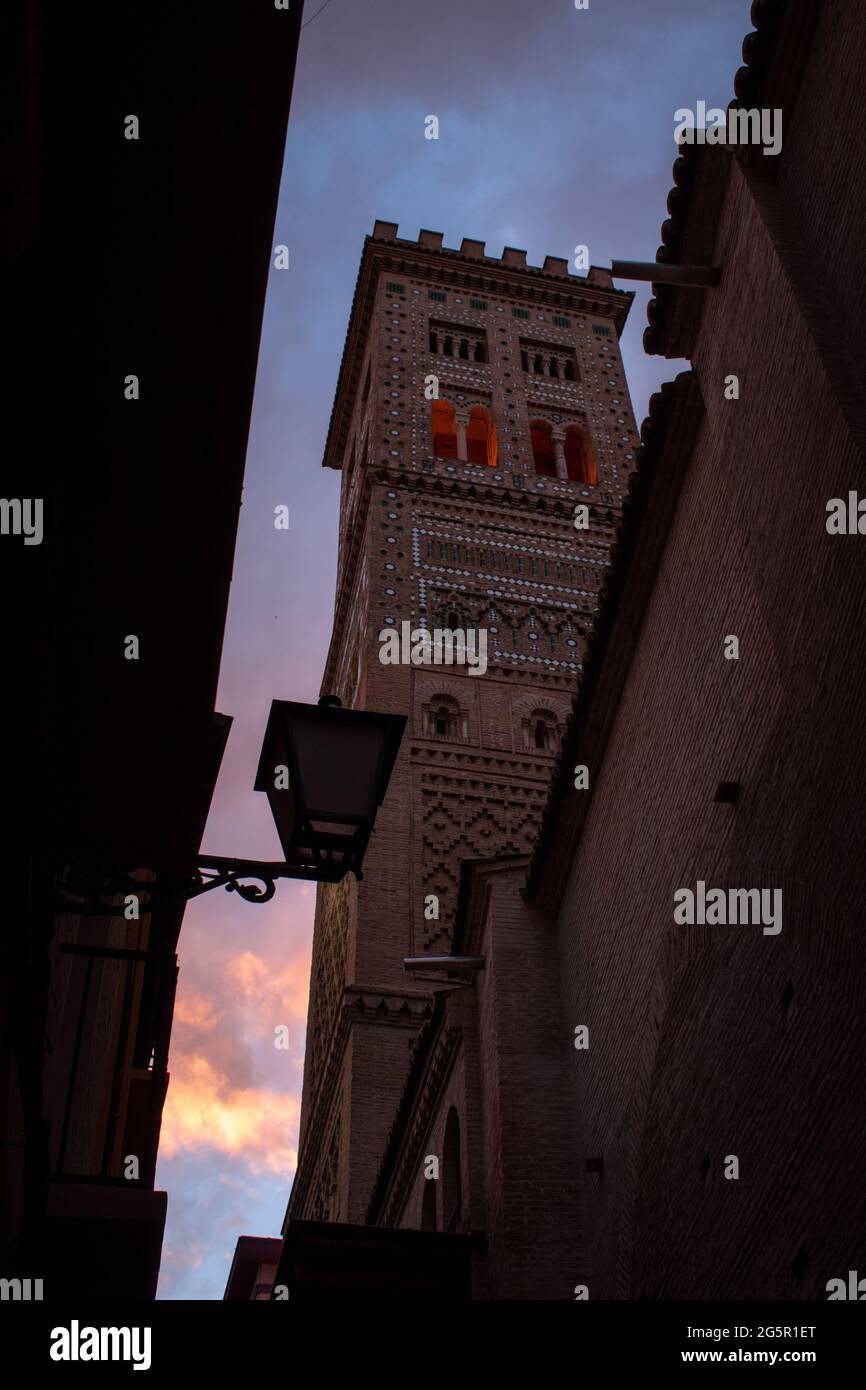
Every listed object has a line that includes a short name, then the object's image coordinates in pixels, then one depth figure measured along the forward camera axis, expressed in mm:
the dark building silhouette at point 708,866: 4758
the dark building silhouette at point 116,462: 2693
